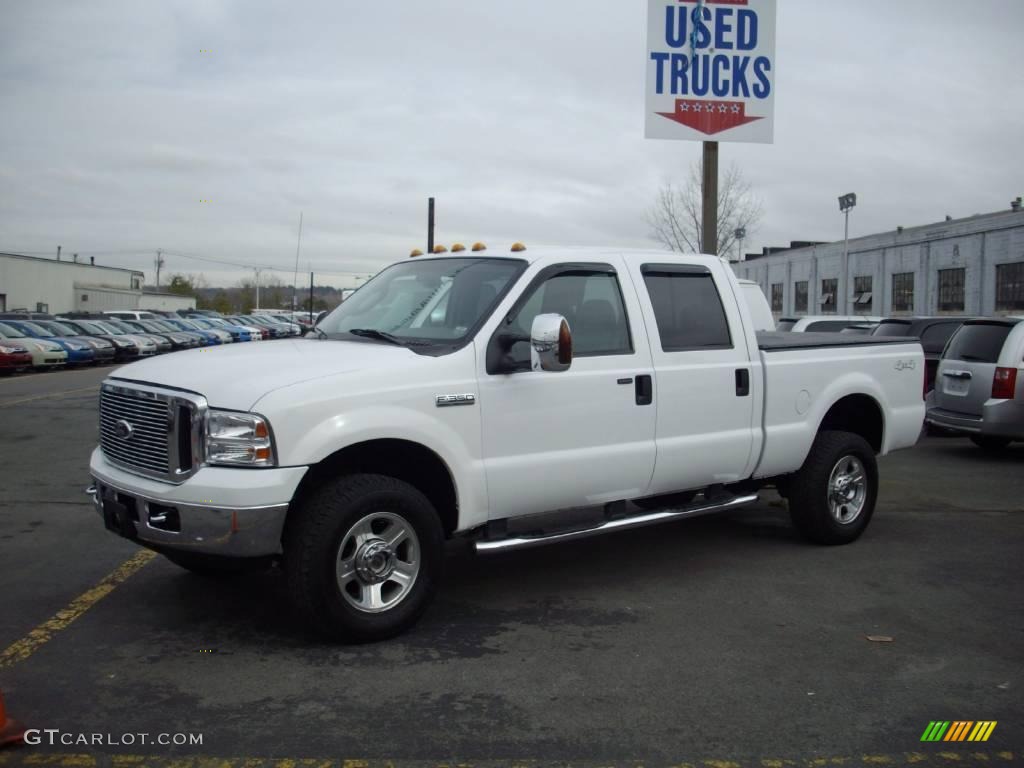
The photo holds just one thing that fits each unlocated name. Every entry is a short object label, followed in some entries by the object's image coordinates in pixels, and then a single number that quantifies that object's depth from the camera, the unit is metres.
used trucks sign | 12.13
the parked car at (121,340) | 31.55
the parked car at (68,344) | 27.92
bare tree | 32.16
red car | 24.73
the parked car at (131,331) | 34.41
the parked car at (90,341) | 29.59
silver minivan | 10.90
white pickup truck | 4.53
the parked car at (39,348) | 26.08
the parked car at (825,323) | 16.80
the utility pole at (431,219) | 20.34
